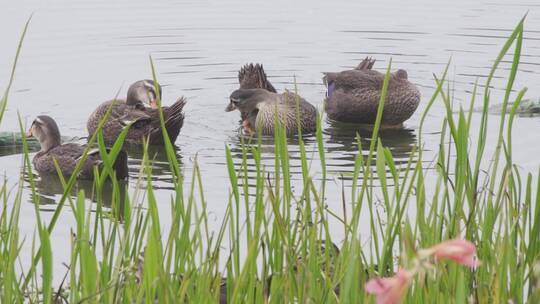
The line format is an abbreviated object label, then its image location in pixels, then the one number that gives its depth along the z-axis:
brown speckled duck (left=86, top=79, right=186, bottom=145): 19.36
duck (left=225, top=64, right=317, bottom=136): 21.56
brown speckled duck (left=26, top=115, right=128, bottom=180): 17.89
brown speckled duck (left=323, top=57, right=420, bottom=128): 21.50
